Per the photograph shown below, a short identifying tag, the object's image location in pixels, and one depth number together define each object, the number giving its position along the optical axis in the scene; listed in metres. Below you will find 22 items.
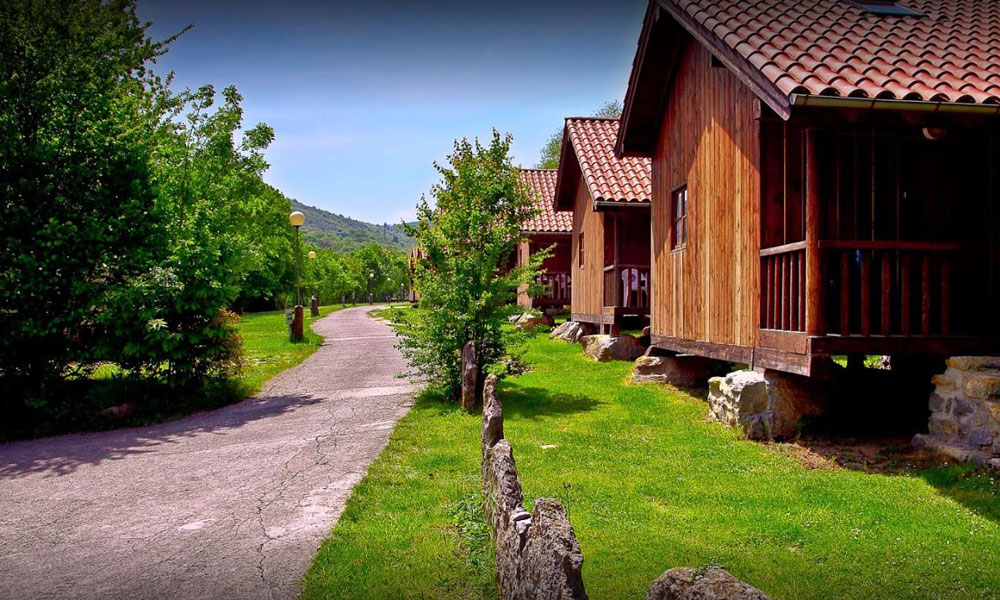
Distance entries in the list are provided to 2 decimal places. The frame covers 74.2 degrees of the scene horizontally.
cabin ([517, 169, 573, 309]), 25.34
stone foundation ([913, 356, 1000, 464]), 6.35
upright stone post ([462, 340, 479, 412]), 10.11
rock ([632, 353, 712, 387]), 11.85
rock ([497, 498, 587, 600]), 2.73
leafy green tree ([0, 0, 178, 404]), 9.71
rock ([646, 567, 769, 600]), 2.09
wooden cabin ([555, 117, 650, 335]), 15.85
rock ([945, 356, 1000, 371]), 6.54
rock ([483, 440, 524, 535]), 4.08
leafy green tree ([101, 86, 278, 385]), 10.40
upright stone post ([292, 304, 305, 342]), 21.45
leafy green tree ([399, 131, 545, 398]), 10.77
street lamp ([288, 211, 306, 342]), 21.47
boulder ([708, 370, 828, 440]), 8.02
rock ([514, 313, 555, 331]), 21.83
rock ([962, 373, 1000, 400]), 6.33
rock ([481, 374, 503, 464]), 5.84
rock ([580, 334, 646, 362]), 15.02
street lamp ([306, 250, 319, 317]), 39.15
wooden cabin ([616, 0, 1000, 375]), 6.92
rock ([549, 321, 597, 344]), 19.09
